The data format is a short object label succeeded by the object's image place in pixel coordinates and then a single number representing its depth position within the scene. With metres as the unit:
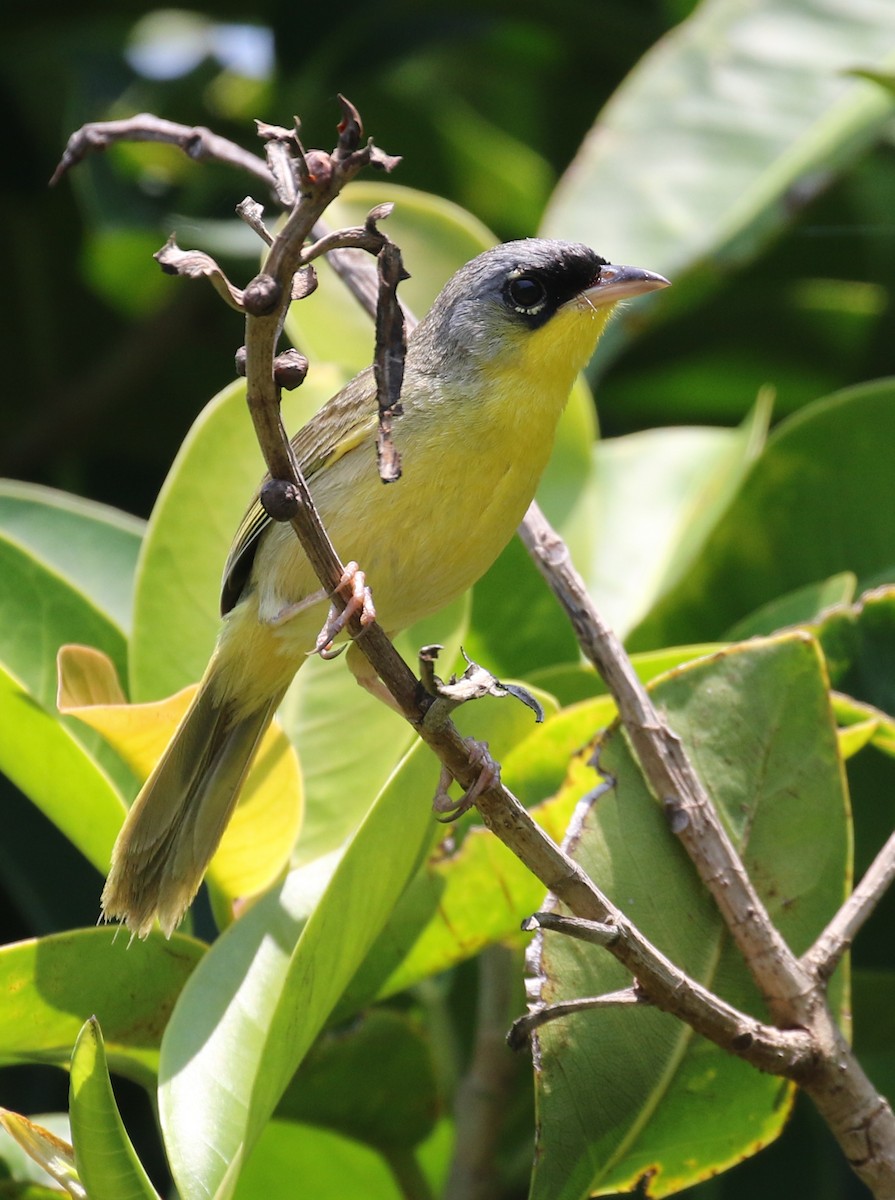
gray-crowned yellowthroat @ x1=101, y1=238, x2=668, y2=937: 4.08
